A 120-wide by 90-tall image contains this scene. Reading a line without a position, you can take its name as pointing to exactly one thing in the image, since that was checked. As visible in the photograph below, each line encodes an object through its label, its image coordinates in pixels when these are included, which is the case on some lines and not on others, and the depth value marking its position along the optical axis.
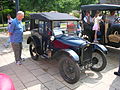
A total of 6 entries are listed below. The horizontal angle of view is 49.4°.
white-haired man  4.22
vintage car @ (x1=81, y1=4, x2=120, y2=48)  5.55
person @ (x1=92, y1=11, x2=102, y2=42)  6.07
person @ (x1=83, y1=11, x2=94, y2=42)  6.62
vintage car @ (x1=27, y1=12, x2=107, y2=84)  3.54
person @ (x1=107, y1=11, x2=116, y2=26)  5.93
